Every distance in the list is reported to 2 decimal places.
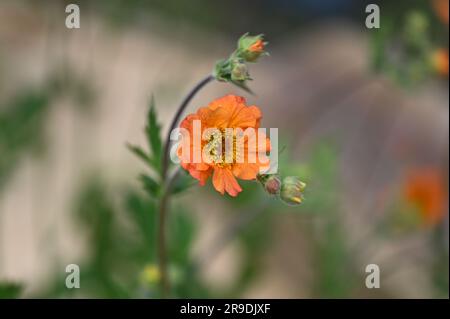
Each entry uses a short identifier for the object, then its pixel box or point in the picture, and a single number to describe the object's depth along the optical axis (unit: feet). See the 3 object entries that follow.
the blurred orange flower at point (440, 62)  2.31
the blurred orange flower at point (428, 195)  2.65
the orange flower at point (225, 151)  1.72
